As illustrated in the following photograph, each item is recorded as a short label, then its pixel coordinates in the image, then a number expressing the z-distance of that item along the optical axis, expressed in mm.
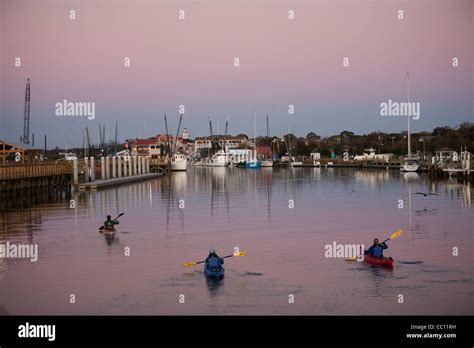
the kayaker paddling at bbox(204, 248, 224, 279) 29391
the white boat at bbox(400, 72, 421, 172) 128625
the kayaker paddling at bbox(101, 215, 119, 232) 43281
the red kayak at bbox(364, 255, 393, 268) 30944
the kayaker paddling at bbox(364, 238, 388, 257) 31266
